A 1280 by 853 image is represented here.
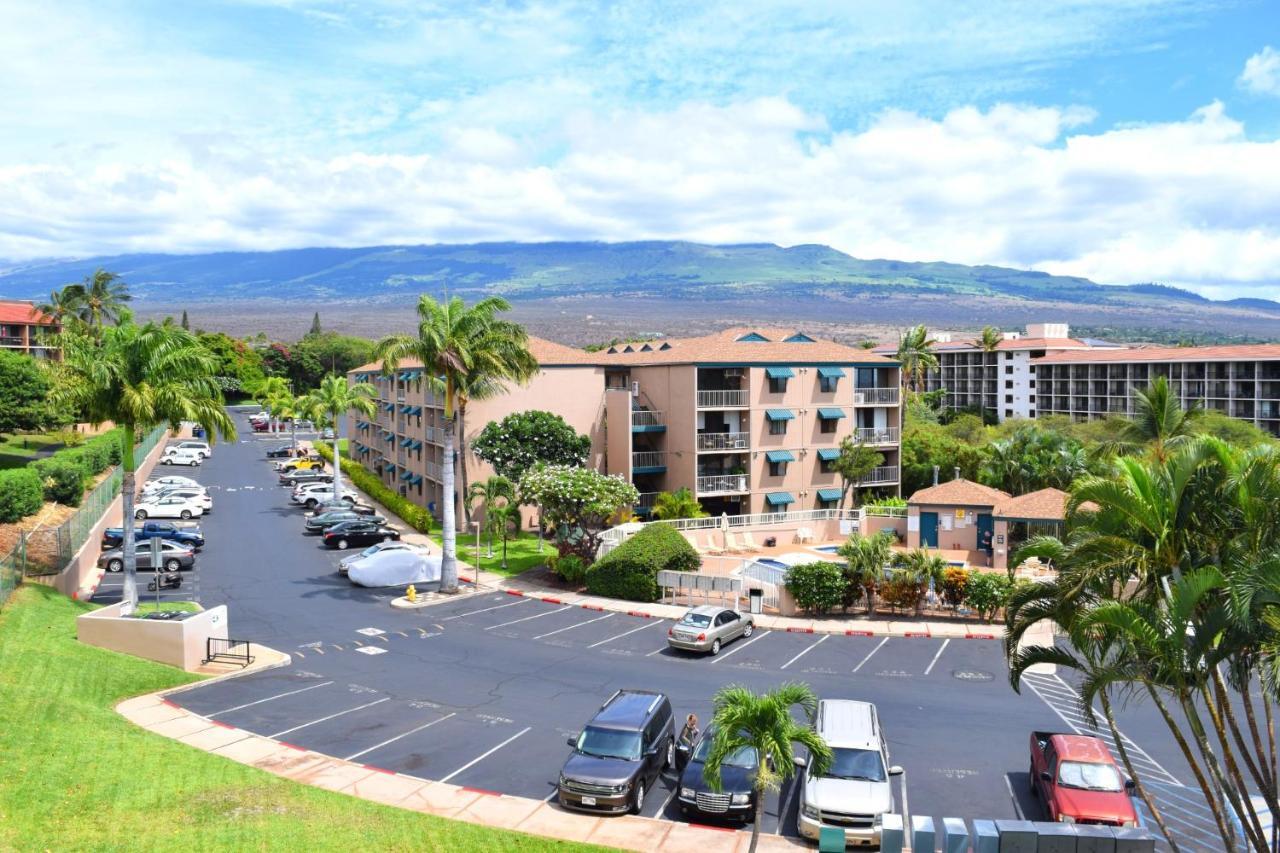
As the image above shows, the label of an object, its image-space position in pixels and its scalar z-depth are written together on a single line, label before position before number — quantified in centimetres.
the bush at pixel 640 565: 3900
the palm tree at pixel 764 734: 1469
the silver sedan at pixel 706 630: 3062
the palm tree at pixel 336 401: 6256
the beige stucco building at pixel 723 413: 5472
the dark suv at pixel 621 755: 1864
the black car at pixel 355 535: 4966
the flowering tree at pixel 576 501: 4206
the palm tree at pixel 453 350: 3966
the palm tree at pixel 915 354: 8575
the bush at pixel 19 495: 3803
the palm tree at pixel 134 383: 3095
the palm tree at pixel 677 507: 5053
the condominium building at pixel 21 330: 9894
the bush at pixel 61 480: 4622
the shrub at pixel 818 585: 3581
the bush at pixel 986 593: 3475
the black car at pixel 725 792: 1842
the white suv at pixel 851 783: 1761
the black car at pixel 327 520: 5338
